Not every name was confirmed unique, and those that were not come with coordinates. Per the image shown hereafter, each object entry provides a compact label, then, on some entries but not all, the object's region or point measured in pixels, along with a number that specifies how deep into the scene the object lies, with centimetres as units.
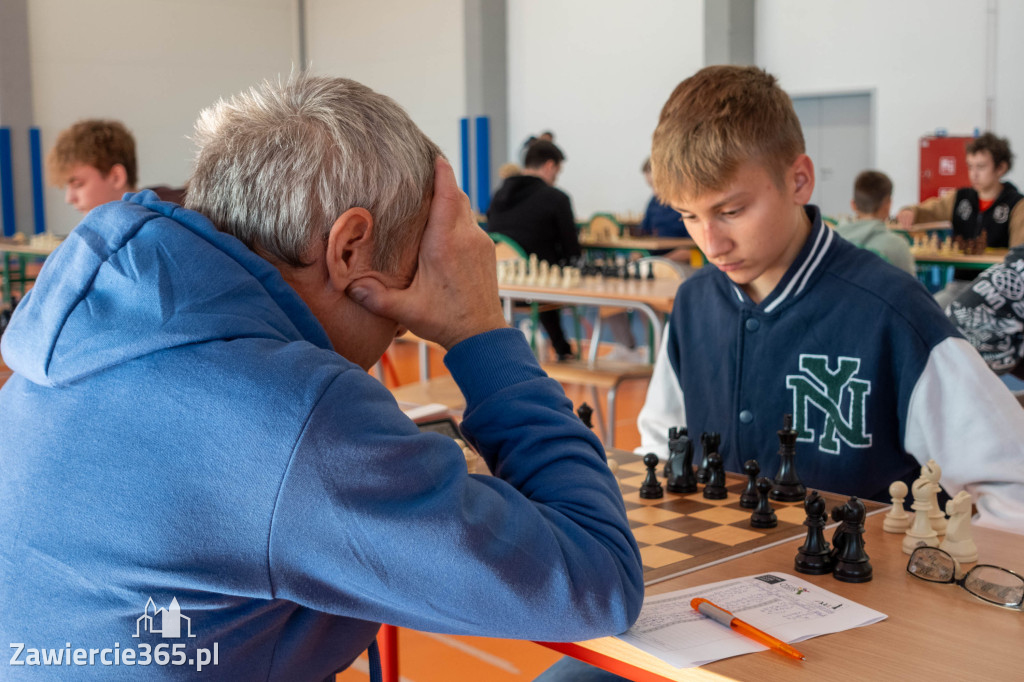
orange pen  102
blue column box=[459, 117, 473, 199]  1320
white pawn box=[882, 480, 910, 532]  143
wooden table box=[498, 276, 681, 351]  435
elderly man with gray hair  79
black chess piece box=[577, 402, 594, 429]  189
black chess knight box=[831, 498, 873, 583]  123
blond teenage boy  172
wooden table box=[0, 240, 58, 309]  840
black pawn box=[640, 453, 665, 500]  163
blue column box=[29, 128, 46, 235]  1252
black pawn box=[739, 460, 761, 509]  154
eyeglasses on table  115
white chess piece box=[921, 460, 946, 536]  137
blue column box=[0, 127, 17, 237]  1238
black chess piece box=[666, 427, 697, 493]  165
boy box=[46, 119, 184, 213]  436
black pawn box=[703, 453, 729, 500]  162
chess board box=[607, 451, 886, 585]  131
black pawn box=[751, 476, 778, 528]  146
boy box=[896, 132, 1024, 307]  715
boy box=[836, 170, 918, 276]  481
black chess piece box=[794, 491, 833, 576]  126
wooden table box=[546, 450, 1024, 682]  97
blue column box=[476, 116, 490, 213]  1302
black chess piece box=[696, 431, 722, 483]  171
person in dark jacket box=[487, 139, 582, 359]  661
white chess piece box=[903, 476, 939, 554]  133
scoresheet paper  102
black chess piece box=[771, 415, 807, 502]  161
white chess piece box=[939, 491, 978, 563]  129
